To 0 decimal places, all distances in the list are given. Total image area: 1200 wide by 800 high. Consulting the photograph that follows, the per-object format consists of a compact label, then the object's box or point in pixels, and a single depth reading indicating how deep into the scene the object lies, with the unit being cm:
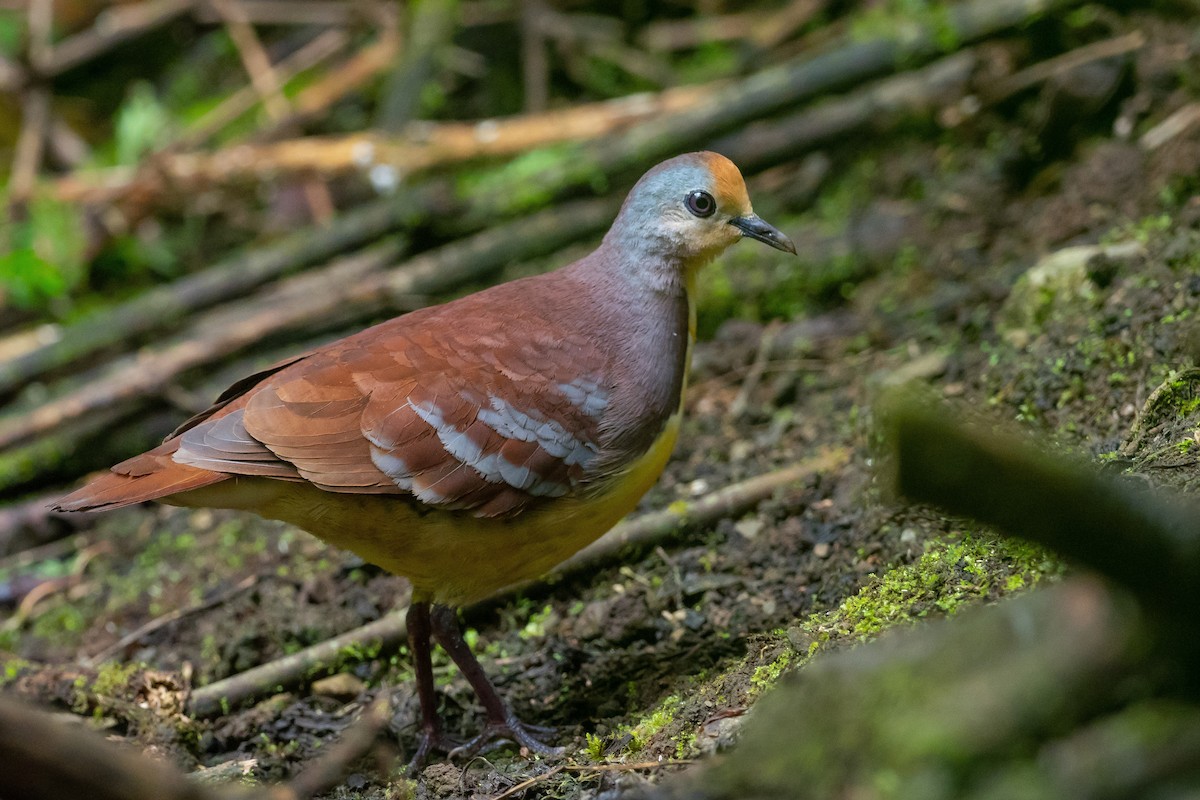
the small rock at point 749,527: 879
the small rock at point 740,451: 1001
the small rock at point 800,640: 623
